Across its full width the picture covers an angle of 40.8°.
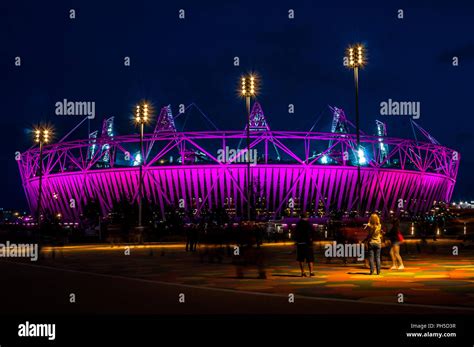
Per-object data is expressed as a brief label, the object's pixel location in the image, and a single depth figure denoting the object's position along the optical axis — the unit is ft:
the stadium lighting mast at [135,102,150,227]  142.20
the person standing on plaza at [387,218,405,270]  65.98
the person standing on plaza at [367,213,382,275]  60.35
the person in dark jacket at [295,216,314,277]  59.06
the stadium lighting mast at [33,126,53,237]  161.68
